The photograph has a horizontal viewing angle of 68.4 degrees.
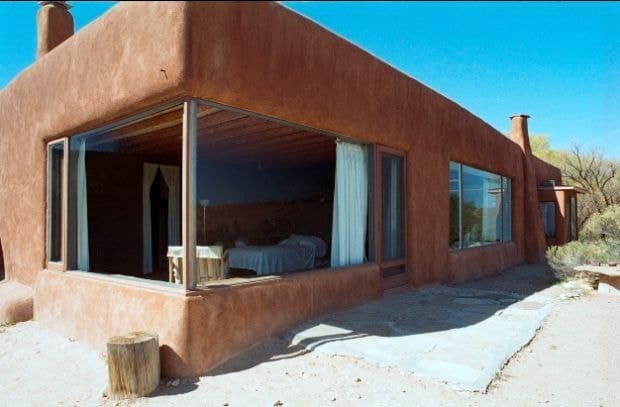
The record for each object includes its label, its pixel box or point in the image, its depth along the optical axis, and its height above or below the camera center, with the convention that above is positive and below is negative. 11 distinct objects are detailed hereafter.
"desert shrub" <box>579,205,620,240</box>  14.36 -0.50
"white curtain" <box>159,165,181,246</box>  9.81 +0.24
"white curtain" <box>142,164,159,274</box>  9.37 -0.14
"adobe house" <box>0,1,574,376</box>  4.15 +0.70
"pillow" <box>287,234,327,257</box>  9.25 -0.61
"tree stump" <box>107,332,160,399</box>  3.77 -1.27
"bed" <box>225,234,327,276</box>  7.68 -0.78
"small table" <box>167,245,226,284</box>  6.60 -0.72
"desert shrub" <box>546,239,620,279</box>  10.35 -1.11
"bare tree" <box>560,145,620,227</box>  19.53 +1.50
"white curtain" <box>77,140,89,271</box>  5.96 -0.01
